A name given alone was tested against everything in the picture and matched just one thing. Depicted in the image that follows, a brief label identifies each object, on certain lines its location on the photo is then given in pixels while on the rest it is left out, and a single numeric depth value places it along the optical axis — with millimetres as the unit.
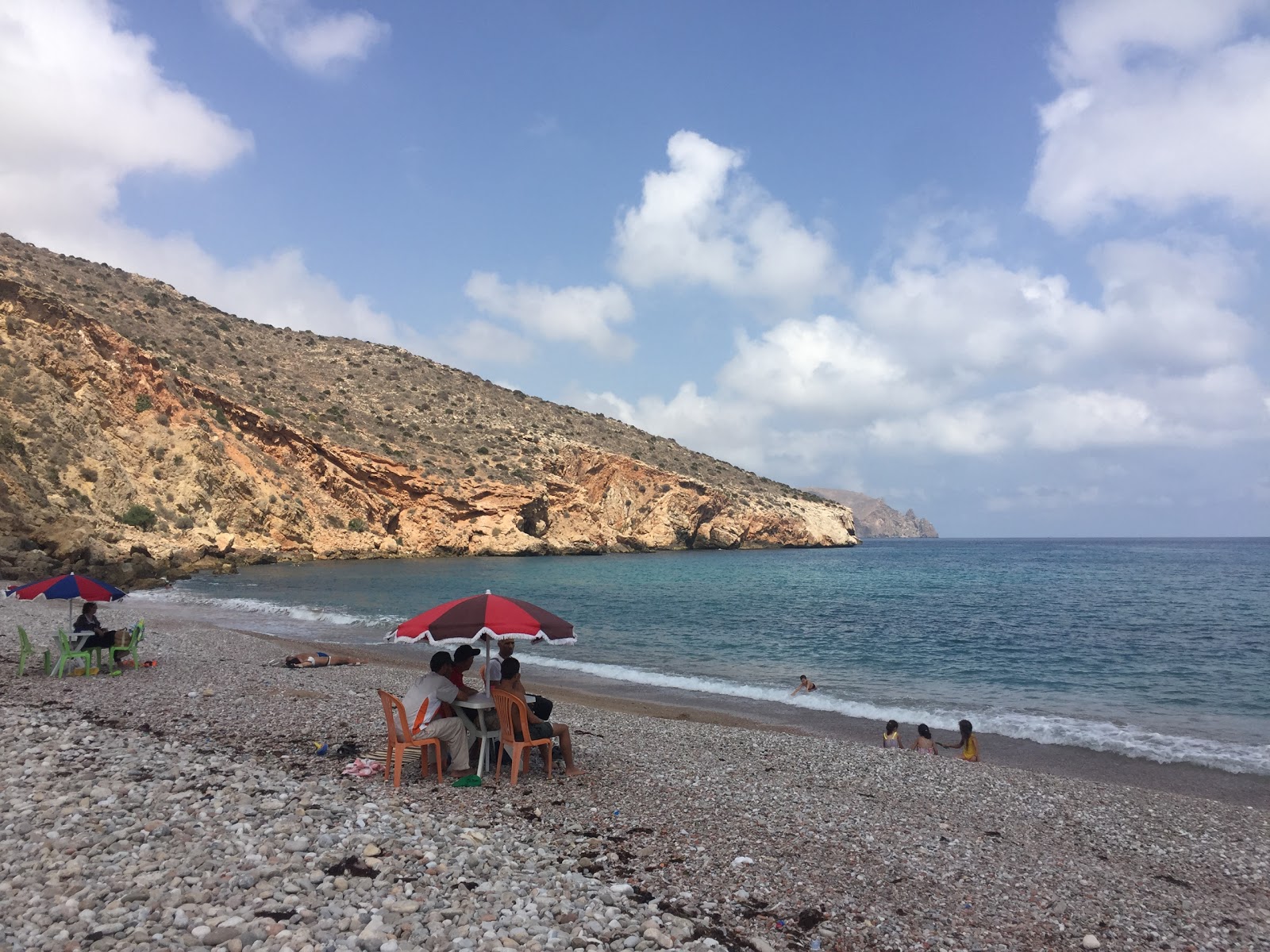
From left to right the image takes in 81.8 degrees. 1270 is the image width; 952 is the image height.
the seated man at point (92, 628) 12727
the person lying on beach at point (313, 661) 15867
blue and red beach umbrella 12406
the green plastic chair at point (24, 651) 11984
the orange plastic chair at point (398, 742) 7152
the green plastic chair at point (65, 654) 12266
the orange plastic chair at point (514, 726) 7367
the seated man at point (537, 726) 7656
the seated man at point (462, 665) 7984
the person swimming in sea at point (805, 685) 16203
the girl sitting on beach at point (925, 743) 11344
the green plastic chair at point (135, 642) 13555
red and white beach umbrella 7477
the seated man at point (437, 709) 7492
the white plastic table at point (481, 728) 7574
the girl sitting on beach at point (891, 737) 11656
